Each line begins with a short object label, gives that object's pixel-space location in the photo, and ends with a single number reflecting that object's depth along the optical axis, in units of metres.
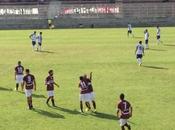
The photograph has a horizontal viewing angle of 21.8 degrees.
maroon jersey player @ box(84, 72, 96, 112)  22.10
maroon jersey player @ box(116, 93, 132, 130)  18.45
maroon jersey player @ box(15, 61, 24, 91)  27.05
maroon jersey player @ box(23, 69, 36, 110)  23.08
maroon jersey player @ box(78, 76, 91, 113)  22.03
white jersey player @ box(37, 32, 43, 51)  41.31
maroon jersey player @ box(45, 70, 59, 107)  23.41
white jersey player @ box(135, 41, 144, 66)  33.72
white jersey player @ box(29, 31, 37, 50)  41.77
